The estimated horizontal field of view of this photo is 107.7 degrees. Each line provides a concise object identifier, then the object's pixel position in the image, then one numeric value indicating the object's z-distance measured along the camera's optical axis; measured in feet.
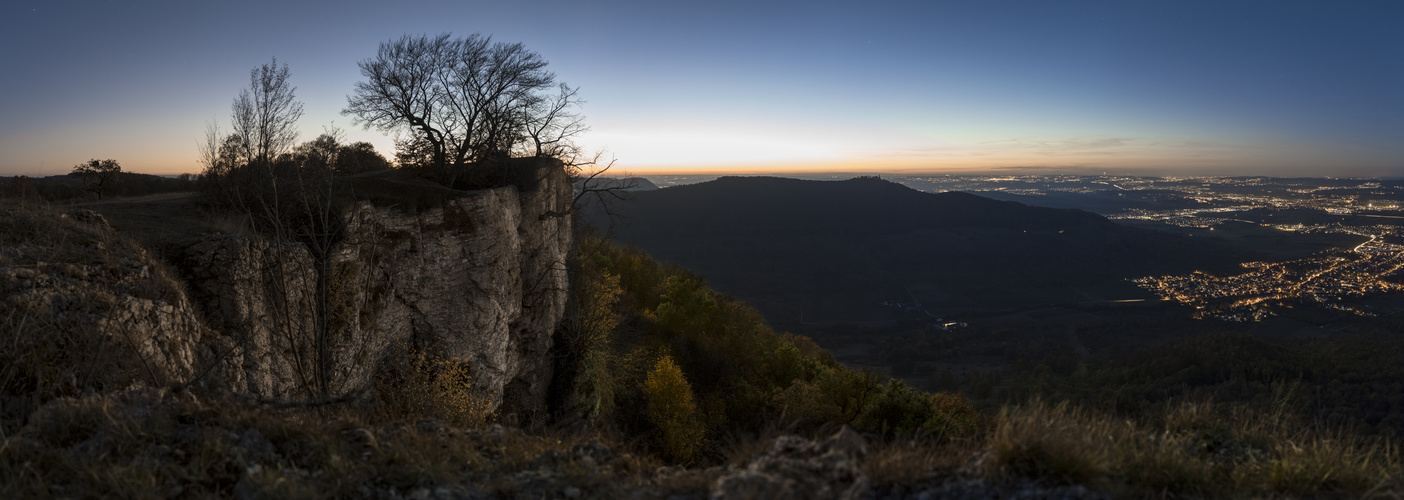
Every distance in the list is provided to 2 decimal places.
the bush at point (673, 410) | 78.12
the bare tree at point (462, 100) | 58.03
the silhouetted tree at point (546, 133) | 64.54
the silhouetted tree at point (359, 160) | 70.03
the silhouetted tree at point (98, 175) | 56.00
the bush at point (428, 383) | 40.65
